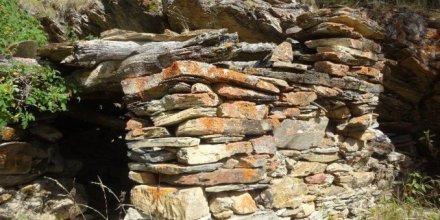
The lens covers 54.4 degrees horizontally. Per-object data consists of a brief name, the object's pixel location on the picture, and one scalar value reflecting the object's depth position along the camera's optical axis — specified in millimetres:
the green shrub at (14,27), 5559
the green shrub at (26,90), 4605
